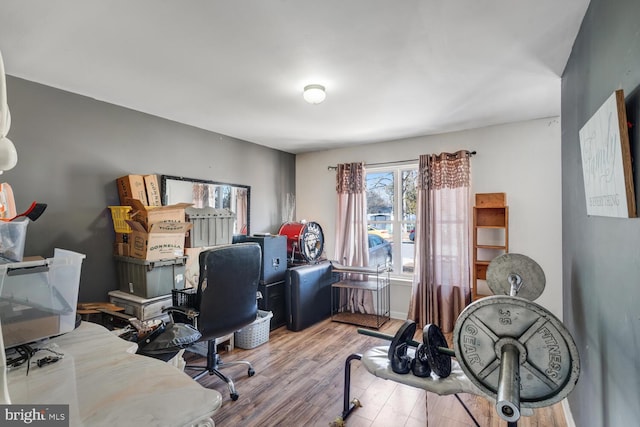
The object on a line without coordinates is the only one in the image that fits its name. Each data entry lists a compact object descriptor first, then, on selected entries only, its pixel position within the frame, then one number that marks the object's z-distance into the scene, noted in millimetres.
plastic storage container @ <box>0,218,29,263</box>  1426
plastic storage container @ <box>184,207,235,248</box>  2773
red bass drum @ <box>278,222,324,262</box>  3928
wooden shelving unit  3207
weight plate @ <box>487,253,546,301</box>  1819
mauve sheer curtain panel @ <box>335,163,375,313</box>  4129
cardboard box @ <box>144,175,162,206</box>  2711
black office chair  2104
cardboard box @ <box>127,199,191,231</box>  2348
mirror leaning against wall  3049
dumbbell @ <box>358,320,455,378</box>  1580
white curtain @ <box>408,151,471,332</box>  3420
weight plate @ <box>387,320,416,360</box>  1725
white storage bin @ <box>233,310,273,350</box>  3025
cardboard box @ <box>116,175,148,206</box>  2582
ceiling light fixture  2272
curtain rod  3456
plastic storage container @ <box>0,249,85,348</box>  1245
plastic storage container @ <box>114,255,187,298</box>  2383
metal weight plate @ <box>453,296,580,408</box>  920
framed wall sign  920
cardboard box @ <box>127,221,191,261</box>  2371
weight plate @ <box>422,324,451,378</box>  1558
